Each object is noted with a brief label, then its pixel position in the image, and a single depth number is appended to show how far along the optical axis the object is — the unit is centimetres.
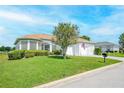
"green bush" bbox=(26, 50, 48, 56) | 978
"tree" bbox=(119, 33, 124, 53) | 2307
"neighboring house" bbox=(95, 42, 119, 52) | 3020
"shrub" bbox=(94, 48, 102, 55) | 1628
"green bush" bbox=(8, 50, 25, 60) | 944
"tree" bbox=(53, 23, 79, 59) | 891
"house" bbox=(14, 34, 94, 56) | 1230
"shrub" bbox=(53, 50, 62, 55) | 1207
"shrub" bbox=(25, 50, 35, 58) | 953
